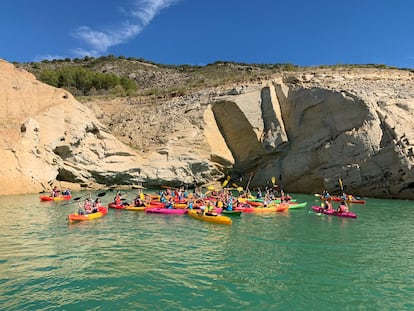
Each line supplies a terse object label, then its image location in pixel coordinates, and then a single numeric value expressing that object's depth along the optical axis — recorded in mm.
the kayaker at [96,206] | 17900
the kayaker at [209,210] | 17906
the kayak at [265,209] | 21438
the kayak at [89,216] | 15961
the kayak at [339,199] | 25375
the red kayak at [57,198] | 22694
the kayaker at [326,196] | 27220
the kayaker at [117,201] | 21617
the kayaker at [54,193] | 23964
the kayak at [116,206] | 21011
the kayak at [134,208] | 20688
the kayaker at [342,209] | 19625
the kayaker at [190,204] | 20266
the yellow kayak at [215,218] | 16681
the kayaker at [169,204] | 20802
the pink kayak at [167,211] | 19844
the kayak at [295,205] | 22947
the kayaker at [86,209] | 16969
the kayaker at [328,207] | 20700
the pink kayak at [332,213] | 19250
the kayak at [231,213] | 19094
